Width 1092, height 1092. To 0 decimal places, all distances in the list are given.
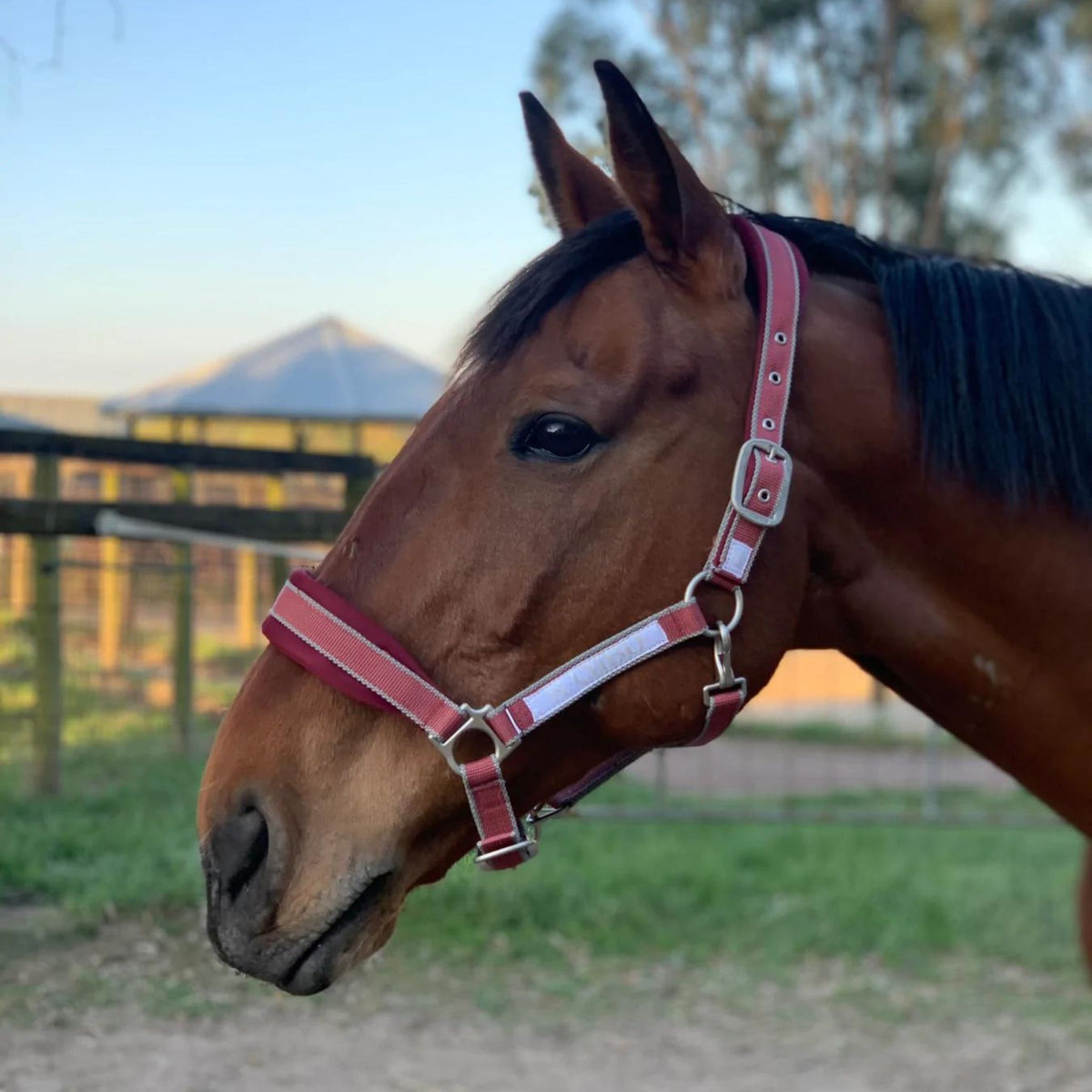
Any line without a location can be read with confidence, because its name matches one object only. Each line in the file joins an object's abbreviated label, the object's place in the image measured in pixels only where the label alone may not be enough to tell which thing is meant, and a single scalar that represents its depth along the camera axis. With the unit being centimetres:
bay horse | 156
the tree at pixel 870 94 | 1622
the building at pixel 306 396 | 1177
